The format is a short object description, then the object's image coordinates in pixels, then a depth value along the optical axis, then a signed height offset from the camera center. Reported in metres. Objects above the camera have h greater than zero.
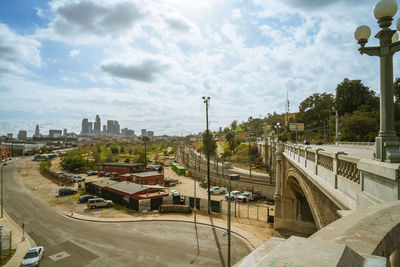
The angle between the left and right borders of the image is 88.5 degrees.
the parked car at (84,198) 34.50 -10.21
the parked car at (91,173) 62.74 -10.79
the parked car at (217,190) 42.12 -10.94
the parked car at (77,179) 53.00 -10.73
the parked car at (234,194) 36.61 -10.41
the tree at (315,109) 72.00 +9.81
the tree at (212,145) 87.89 -3.36
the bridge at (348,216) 1.91 -1.24
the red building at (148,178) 43.80 -8.86
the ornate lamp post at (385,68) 4.95 +1.77
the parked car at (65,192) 39.46 -10.47
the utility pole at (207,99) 30.11 +5.61
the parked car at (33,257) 15.71 -9.46
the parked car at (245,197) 35.41 -10.43
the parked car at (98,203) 31.14 -10.09
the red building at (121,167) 57.78 -8.80
